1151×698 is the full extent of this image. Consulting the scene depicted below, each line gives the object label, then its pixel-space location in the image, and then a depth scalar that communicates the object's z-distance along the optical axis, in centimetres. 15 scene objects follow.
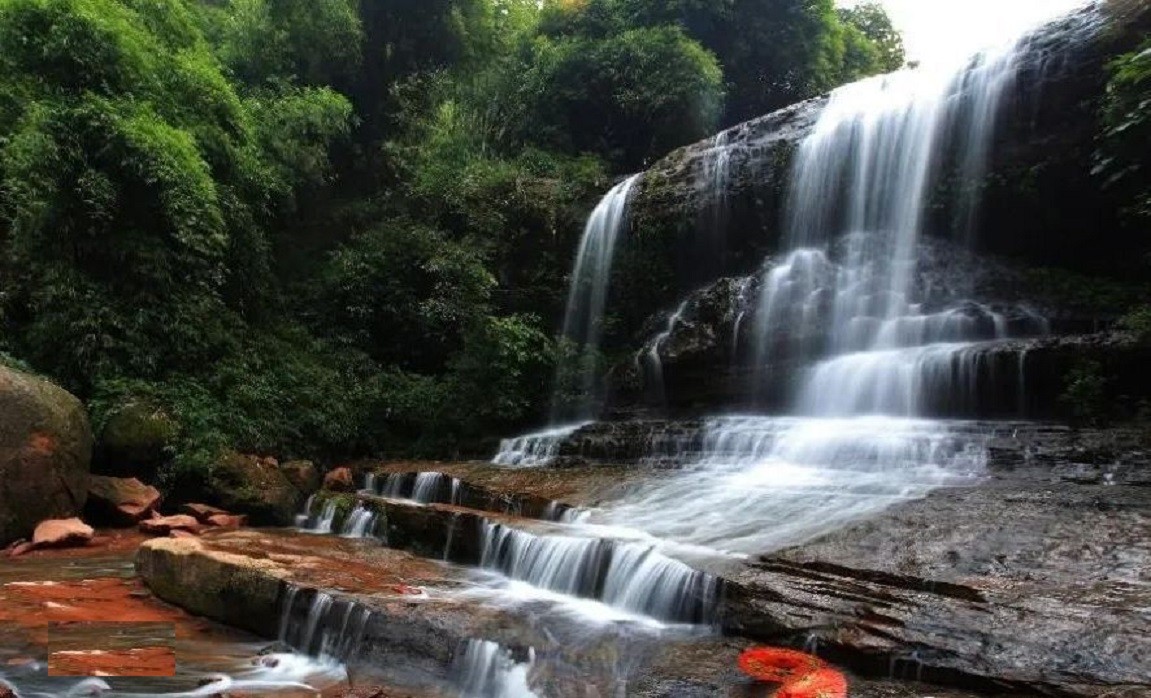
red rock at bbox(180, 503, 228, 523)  902
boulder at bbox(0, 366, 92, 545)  782
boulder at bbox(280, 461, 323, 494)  1054
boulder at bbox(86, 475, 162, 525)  891
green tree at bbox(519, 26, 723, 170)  1778
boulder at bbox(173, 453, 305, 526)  949
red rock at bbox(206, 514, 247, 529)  893
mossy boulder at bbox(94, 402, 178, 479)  961
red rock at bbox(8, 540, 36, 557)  739
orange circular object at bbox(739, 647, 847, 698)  375
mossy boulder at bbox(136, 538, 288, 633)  566
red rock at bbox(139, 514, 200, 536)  842
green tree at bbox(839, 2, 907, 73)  2500
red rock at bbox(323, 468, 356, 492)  1080
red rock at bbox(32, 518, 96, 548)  766
